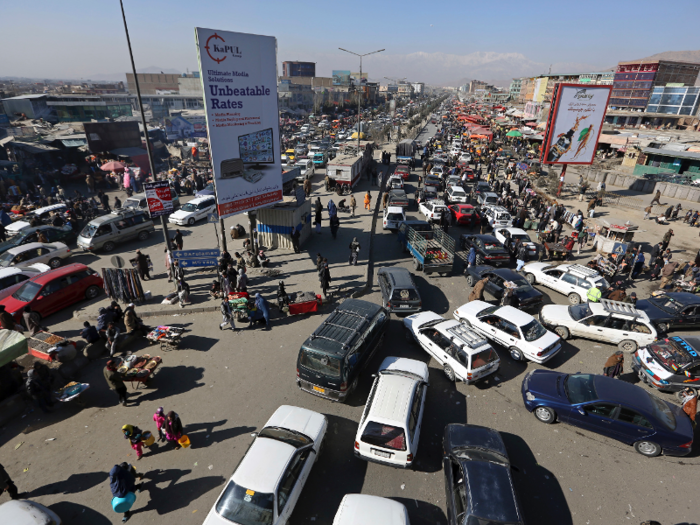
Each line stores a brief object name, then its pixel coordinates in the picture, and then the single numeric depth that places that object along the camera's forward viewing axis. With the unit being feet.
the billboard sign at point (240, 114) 40.51
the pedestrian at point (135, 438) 23.70
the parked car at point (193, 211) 74.38
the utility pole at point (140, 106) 38.38
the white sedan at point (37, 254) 51.72
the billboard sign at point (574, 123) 86.94
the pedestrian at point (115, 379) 28.81
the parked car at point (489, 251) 56.34
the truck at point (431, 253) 53.78
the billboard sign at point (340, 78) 512.22
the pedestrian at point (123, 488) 20.13
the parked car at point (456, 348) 32.01
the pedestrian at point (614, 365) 32.50
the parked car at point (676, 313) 40.40
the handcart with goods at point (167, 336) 36.78
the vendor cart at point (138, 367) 31.10
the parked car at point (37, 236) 56.71
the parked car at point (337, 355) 28.66
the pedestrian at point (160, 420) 25.29
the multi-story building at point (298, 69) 560.16
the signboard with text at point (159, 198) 41.24
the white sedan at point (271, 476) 19.04
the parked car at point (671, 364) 31.45
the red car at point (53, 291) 40.91
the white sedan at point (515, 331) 35.17
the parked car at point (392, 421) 23.70
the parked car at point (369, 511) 18.57
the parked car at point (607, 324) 37.63
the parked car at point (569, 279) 46.60
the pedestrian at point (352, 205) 80.75
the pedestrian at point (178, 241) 56.39
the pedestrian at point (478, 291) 44.91
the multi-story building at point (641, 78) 275.80
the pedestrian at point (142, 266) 49.65
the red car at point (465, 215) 74.49
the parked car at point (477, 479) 19.48
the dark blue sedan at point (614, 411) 25.90
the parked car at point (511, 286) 44.29
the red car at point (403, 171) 110.11
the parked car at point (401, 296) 42.55
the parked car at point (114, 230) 60.08
